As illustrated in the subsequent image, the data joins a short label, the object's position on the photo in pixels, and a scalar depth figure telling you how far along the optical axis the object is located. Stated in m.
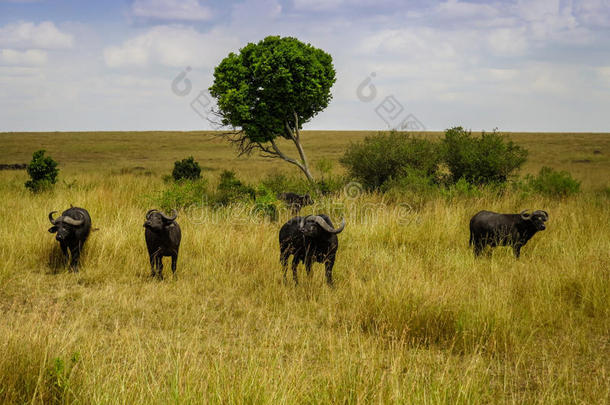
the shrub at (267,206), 11.59
